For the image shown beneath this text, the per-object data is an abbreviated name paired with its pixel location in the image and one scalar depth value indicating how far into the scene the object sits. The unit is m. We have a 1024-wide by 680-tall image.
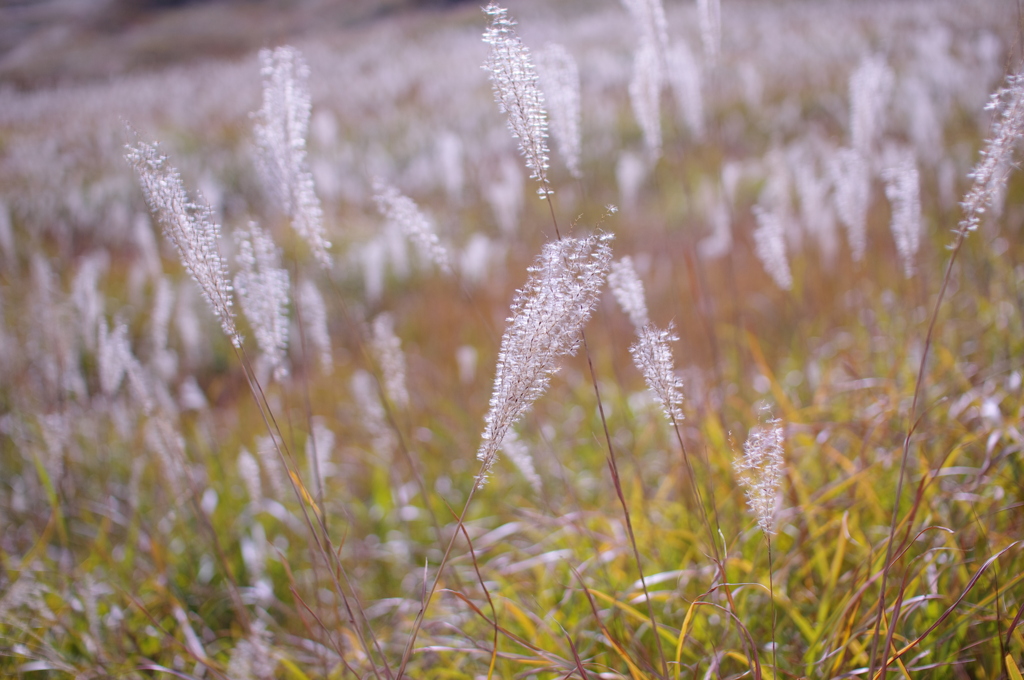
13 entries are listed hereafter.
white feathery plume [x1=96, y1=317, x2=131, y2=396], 1.80
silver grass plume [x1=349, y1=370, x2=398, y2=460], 2.32
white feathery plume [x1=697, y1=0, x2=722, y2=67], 1.82
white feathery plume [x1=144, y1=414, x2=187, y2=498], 1.61
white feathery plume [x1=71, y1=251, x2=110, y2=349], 2.10
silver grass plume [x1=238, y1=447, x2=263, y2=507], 1.83
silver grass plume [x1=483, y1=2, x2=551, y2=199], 0.89
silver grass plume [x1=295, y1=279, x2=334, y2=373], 2.00
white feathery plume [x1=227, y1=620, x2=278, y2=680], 1.68
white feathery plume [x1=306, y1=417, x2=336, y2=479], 2.19
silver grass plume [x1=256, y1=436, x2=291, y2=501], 1.73
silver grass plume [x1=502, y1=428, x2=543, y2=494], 1.33
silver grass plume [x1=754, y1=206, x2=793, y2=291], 1.99
